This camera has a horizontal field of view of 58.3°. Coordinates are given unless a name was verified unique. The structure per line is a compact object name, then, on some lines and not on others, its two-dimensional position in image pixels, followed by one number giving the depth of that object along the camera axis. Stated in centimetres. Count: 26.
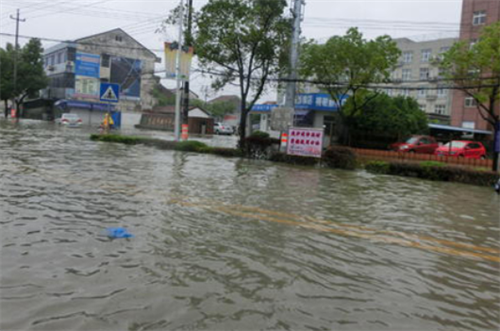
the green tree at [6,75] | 5009
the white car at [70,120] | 4038
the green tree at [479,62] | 2497
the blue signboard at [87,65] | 5172
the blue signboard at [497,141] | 1631
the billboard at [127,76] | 5469
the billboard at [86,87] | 5225
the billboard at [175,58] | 2206
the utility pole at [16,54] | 4819
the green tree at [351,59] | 2578
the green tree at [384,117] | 3006
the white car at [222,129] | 5231
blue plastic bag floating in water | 532
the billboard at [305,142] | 1809
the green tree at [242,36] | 2058
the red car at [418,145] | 2803
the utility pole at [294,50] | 2023
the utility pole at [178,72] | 2213
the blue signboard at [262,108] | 4156
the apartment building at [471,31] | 4364
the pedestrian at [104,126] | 3572
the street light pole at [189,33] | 2306
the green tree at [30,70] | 5088
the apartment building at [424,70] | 5938
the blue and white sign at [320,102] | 3334
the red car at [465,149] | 2672
